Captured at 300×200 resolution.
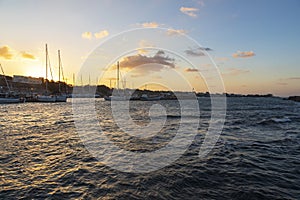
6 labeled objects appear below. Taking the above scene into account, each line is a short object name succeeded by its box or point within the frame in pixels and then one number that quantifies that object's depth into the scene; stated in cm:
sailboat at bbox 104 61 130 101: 10848
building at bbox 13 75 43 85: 10531
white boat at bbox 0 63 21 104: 6494
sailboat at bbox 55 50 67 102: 8324
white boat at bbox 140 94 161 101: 12488
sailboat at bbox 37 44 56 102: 7781
